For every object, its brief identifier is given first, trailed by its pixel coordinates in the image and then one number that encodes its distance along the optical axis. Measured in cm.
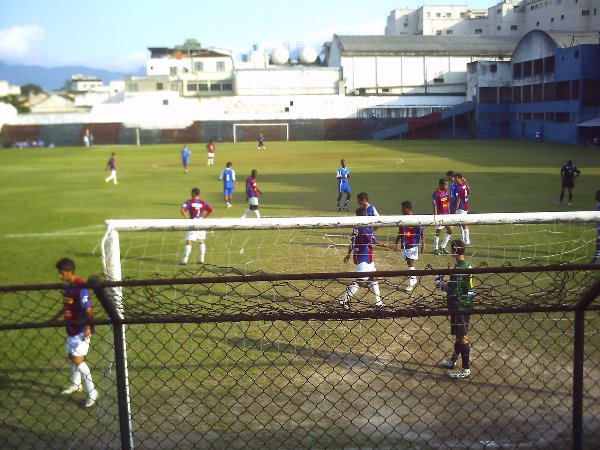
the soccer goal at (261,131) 6712
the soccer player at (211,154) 3812
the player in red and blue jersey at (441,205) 1404
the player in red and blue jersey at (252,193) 1741
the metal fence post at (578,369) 409
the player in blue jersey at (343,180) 2028
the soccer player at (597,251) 1207
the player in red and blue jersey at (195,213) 1338
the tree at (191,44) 12638
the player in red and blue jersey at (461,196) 1497
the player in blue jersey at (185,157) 3409
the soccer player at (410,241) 1108
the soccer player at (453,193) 1502
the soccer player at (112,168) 2956
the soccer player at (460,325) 689
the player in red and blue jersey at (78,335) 683
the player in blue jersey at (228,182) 2088
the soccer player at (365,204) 1097
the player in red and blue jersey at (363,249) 977
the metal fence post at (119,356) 388
